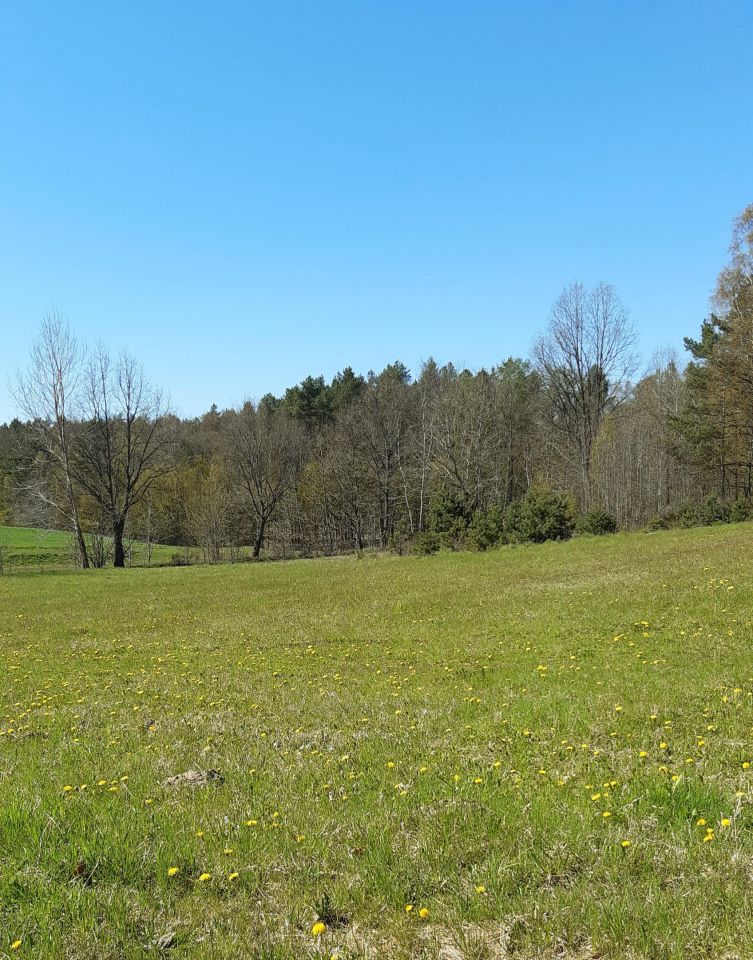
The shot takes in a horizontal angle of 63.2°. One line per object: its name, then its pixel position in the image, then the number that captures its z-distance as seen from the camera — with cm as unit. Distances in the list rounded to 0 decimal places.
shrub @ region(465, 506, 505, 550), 3316
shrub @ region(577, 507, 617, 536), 3316
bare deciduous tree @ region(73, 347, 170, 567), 4578
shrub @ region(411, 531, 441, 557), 3538
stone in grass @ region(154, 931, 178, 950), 342
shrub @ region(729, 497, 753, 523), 3089
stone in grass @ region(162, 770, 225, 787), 572
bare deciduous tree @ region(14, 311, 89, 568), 4119
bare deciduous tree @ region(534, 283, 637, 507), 4728
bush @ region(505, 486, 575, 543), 3266
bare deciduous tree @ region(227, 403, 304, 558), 5603
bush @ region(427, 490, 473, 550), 3481
